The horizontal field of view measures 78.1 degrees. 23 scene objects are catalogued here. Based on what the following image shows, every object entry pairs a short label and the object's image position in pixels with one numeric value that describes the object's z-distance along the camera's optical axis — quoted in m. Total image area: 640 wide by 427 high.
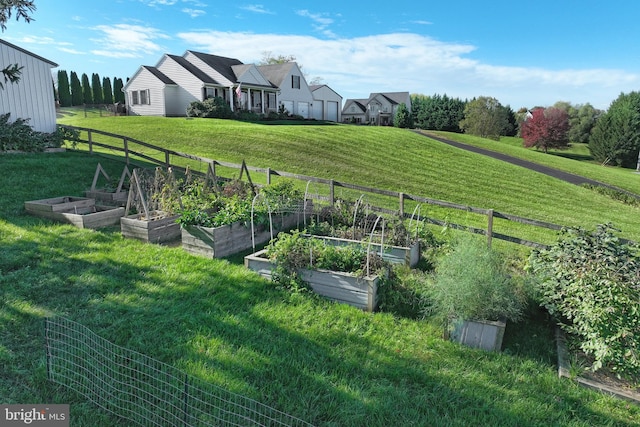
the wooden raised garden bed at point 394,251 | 5.98
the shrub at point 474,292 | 4.20
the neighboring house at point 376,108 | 57.47
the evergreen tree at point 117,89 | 45.53
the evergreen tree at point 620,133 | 39.78
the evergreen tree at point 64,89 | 42.09
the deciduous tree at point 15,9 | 6.18
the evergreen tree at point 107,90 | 44.94
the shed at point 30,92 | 13.31
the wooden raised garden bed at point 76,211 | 7.33
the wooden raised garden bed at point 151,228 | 6.74
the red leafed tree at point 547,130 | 44.78
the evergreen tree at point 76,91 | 43.47
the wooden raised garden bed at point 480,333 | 4.12
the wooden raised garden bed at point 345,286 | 4.88
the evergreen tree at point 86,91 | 44.16
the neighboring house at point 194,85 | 30.52
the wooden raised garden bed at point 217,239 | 6.20
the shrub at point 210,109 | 28.12
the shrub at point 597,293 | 3.56
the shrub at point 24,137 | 12.34
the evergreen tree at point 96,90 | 44.49
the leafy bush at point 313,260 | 5.22
